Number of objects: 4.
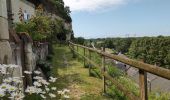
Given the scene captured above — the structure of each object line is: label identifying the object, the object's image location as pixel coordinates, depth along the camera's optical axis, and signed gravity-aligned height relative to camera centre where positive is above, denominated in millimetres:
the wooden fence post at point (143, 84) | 1463 -473
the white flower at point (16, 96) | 1363 -561
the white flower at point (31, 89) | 1516 -551
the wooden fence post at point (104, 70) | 2982 -624
